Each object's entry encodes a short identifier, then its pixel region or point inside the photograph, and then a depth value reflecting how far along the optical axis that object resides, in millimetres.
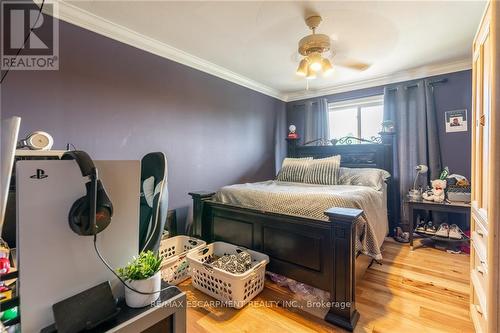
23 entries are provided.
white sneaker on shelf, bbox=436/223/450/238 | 2660
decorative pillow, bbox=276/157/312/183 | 3170
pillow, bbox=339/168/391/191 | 2742
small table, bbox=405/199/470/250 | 2498
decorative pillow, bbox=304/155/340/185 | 2945
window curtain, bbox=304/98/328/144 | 3945
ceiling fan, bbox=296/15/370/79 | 2008
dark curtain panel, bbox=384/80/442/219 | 3014
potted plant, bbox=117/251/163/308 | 610
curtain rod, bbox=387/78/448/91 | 2974
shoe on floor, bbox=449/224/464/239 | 2607
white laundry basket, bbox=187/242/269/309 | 1647
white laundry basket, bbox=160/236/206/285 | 1971
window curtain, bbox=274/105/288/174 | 4289
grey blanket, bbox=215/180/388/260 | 1743
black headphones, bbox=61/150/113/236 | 544
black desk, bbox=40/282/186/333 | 538
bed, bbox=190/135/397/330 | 1497
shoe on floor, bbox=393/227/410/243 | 2979
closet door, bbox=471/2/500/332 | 951
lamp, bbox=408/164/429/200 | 2875
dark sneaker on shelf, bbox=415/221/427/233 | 2830
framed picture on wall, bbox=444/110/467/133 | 2871
